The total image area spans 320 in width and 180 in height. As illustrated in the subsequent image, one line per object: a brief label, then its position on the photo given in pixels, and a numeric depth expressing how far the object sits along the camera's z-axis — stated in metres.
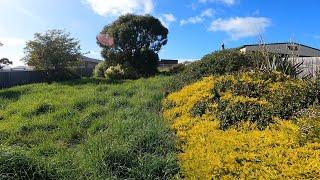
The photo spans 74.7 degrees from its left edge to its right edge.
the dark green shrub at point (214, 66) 6.36
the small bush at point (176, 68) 12.72
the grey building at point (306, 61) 6.21
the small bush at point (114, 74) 11.87
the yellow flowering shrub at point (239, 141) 2.81
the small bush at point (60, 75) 11.12
